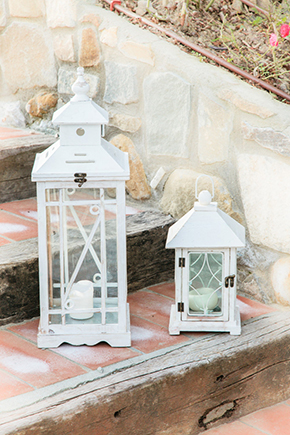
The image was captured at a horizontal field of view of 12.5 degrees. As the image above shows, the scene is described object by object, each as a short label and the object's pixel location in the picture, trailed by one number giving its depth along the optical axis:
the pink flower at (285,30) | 2.84
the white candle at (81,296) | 2.64
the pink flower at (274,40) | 2.86
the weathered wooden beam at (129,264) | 2.71
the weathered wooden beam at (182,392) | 2.47
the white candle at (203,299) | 2.69
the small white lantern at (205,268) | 2.66
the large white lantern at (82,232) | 2.56
